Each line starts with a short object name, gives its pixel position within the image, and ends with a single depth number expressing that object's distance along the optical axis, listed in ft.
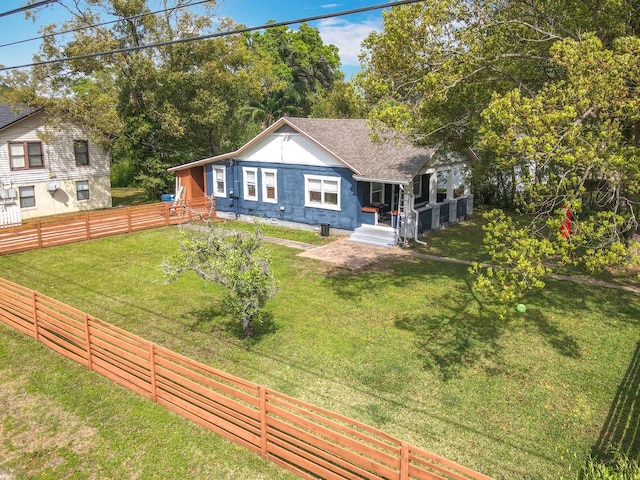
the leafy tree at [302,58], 195.31
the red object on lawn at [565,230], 26.61
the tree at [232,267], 33.35
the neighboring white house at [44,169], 83.82
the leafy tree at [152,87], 87.76
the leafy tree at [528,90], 27.86
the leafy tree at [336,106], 144.15
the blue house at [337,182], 66.33
